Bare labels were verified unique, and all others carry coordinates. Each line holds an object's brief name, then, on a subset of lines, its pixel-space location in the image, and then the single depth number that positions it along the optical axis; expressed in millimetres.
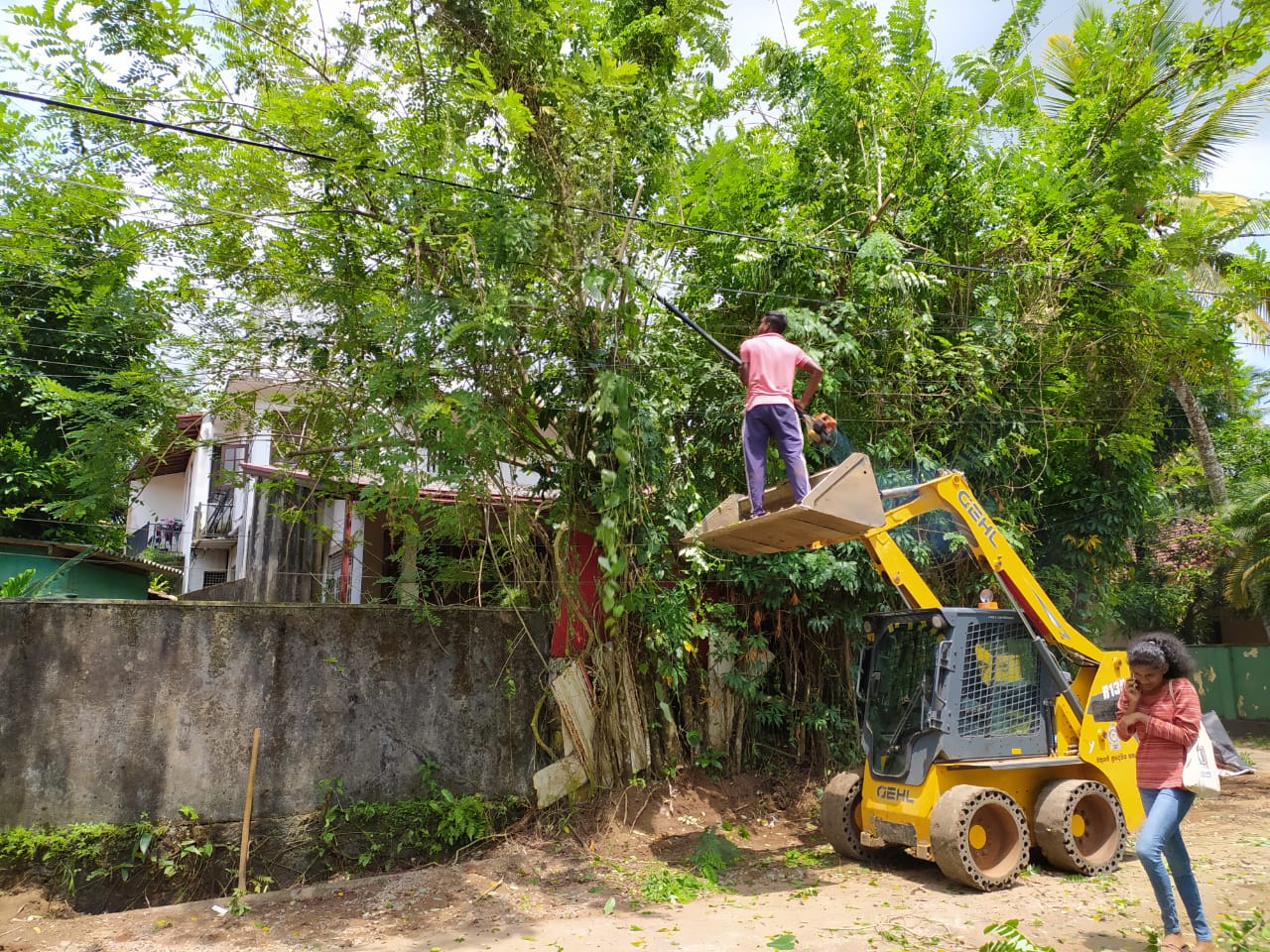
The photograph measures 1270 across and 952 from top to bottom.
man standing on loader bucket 6059
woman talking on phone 4750
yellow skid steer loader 6691
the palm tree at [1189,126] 10148
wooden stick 6851
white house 8711
